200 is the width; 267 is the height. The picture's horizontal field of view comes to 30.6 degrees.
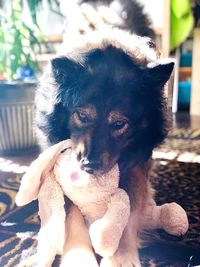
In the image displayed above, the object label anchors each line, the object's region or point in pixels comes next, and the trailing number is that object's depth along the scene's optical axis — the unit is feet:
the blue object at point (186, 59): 10.85
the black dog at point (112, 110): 2.23
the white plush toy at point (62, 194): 2.18
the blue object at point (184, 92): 10.53
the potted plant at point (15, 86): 5.40
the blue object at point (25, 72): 6.25
